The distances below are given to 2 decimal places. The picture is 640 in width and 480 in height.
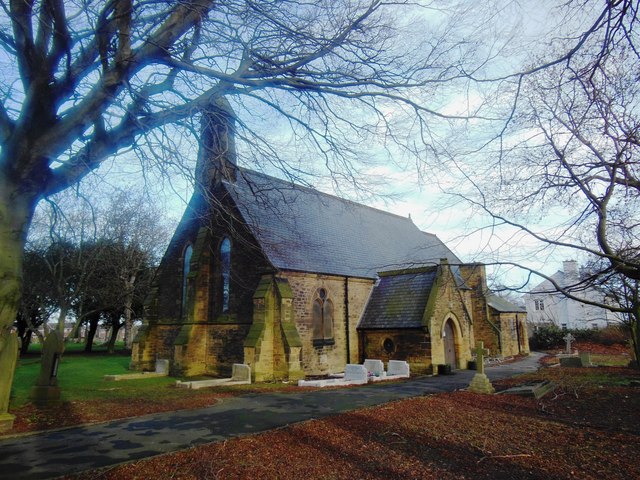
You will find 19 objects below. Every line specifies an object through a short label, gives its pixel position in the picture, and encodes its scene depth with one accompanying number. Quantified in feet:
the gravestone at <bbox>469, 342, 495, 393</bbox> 44.42
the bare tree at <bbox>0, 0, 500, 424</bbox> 14.87
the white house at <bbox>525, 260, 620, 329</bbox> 197.98
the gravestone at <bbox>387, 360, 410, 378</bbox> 62.38
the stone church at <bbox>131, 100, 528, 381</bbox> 60.34
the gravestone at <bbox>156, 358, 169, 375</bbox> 67.03
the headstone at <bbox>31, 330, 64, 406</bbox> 41.60
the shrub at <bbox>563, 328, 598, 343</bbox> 133.39
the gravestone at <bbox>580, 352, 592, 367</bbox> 74.49
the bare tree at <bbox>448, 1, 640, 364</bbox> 24.79
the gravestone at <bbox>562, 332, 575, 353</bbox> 109.81
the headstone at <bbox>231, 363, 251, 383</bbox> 55.16
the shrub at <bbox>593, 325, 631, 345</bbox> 118.50
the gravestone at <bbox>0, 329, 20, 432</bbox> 29.89
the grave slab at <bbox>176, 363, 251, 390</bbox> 51.62
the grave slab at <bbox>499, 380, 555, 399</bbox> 40.42
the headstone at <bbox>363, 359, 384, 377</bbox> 61.16
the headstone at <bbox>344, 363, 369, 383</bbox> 54.89
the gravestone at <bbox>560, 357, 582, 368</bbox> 75.34
